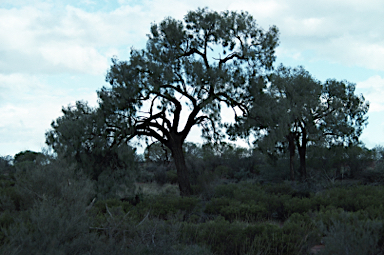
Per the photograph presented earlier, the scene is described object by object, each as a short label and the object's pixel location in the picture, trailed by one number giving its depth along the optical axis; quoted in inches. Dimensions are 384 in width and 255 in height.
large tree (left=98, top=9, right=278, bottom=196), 588.4
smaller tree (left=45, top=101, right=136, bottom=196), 566.9
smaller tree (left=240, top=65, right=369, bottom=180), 920.3
